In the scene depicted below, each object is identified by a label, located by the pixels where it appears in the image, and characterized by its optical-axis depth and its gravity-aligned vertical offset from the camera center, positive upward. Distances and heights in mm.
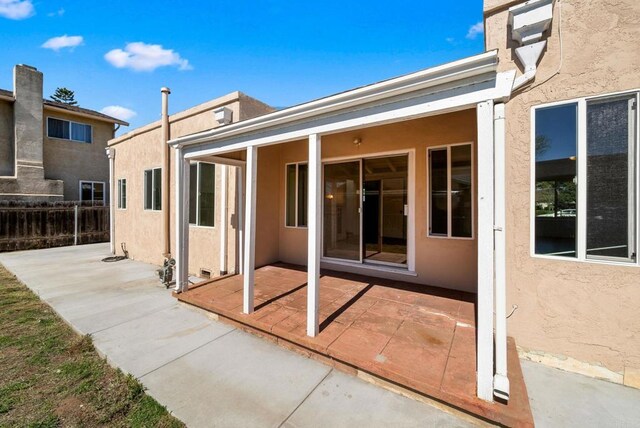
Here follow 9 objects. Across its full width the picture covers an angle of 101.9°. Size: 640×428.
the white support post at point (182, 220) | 4578 -158
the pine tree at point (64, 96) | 30453 +13742
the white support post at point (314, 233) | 2980 -267
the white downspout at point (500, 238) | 2074 -225
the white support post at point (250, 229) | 3580 -258
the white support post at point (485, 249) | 2045 -308
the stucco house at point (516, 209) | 2117 +15
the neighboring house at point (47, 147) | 11867 +3242
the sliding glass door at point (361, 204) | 5555 +151
